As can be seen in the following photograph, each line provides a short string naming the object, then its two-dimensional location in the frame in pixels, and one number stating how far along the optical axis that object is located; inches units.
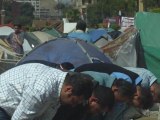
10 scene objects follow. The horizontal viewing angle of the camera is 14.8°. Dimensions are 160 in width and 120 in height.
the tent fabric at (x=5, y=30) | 940.0
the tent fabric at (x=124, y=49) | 537.0
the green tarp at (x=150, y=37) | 560.7
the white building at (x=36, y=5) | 5095.5
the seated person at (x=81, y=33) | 463.7
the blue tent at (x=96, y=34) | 672.2
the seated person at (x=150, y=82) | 286.6
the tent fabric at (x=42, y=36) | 805.9
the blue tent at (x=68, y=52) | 390.0
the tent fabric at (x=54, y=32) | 912.2
